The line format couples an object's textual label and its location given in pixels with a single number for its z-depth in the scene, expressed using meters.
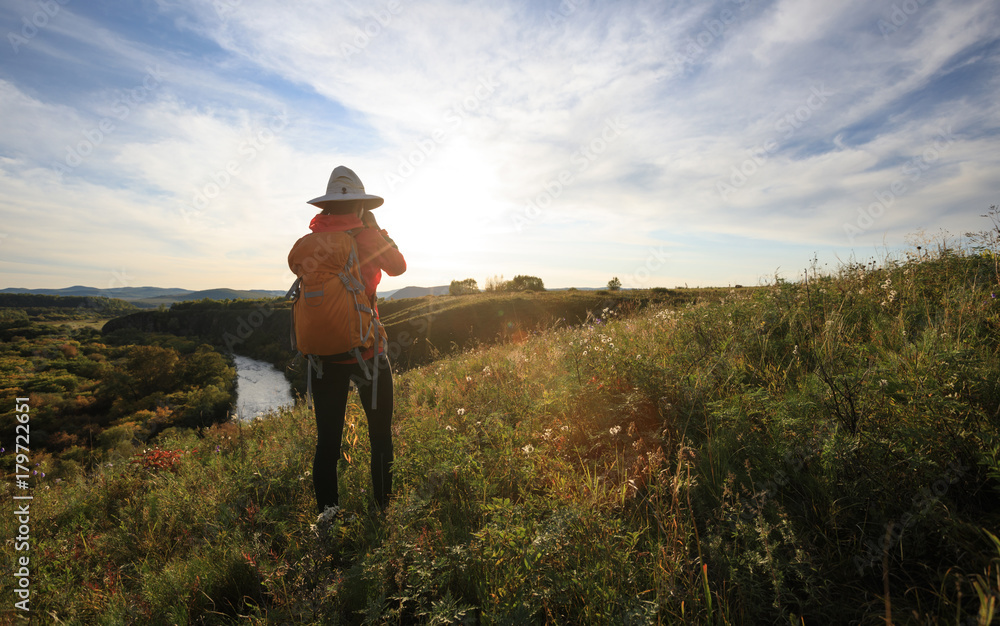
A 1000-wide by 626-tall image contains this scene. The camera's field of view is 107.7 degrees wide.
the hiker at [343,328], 2.62
